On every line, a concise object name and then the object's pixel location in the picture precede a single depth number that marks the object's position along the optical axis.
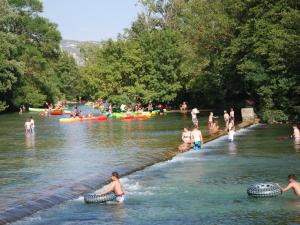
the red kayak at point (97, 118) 73.06
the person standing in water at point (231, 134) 40.91
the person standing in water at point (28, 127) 52.53
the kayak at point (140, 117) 74.31
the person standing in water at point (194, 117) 55.98
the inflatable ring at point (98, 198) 21.58
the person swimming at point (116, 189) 21.83
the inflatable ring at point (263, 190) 21.89
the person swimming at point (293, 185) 22.00
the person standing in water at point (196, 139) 37.03
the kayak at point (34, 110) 102.44
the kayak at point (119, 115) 77.16
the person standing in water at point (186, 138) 39.29
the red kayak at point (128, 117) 73.88
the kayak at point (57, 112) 91.78
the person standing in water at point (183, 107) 87.49
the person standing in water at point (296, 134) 40.62
